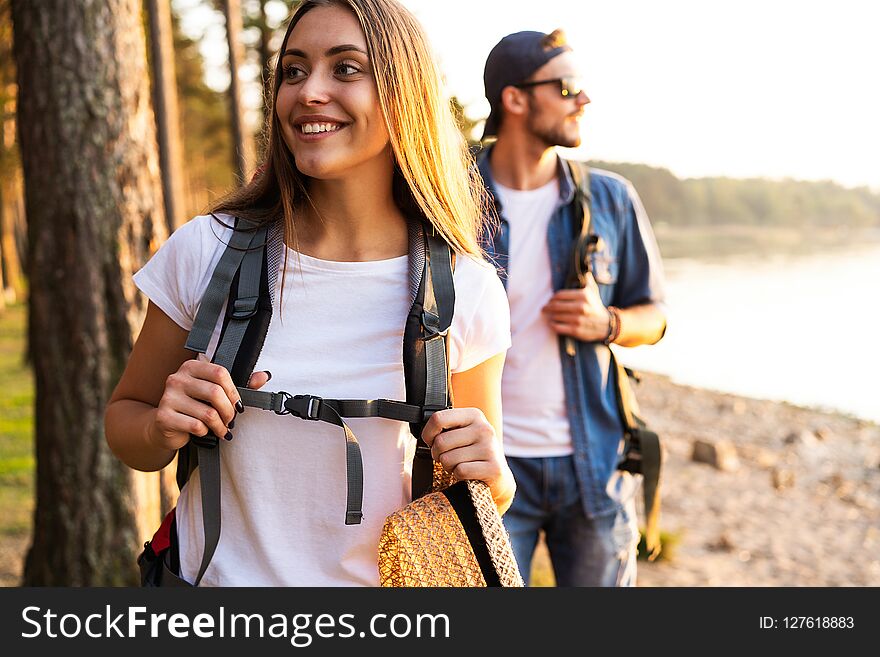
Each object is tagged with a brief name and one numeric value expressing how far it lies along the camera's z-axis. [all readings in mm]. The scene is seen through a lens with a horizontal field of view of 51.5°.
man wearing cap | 3137
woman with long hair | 1832
